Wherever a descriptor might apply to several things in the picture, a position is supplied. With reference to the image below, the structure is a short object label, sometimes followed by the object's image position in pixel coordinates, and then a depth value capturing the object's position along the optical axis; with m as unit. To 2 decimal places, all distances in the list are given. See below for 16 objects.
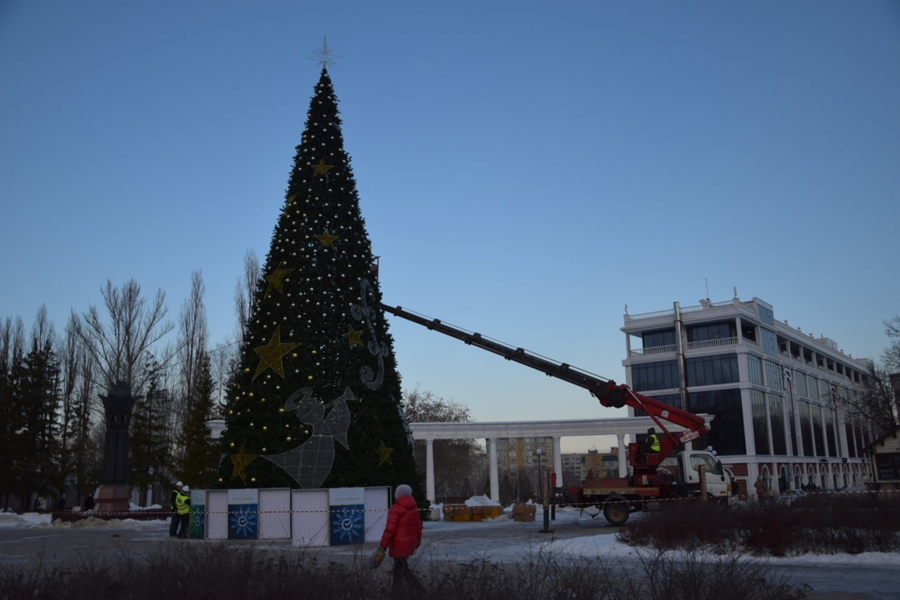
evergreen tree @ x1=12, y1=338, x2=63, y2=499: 49.78
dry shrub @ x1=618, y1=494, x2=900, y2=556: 15.42
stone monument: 33.09
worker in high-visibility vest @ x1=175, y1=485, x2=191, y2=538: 22.20
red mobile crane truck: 25.72
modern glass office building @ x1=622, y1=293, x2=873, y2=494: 68.19
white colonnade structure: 43.16
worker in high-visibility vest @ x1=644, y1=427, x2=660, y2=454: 26.09
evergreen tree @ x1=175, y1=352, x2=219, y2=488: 39.56
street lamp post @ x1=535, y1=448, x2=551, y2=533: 23.09
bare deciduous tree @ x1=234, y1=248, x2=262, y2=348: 44.00
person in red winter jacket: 9.57
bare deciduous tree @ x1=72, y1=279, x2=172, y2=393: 47.53
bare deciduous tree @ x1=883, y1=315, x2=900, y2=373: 48.19
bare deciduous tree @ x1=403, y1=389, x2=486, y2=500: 69.06
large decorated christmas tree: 21.41
